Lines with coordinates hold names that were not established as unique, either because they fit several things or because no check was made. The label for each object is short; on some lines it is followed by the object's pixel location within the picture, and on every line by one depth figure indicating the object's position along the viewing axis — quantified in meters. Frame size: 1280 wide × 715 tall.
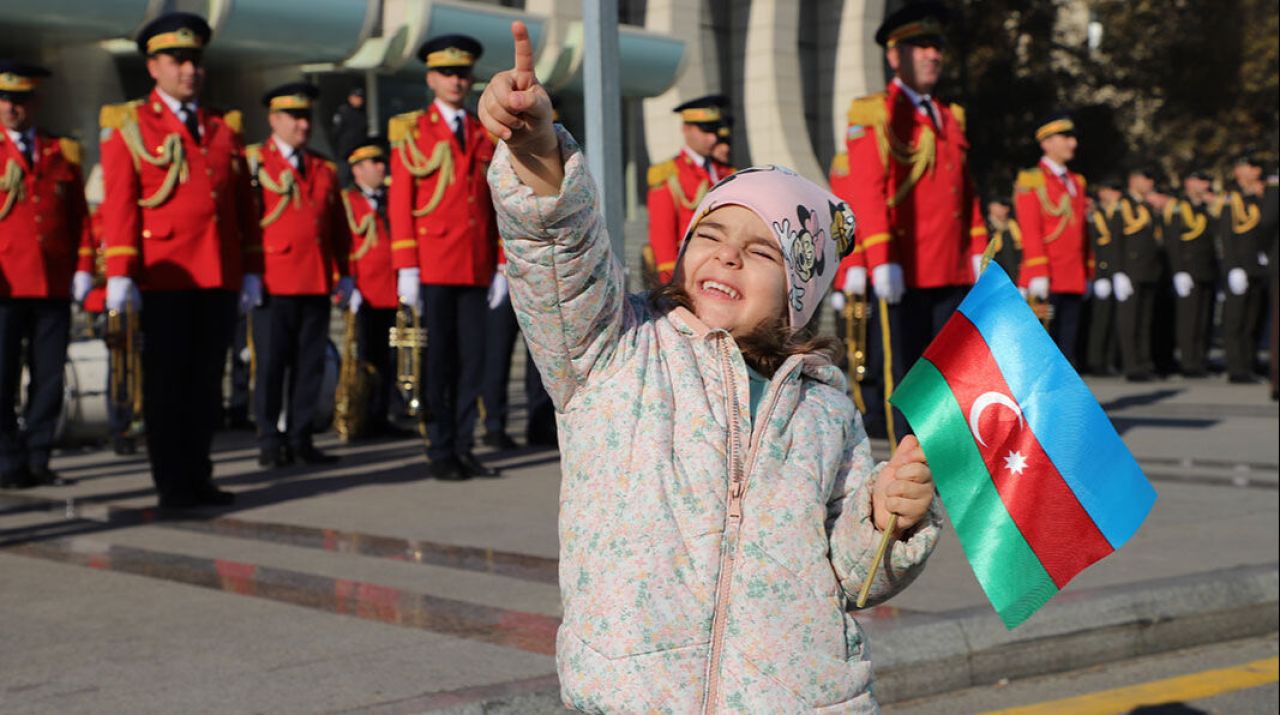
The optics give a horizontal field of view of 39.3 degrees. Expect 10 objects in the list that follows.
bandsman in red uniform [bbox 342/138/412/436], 13.61
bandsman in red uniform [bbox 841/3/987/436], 9.23
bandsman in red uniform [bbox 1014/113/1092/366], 13.44
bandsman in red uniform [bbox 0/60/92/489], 9.97
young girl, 2.74
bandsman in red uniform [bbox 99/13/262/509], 8.38
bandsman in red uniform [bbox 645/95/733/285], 11.50
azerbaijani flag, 2.96
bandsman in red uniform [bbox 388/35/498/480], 9.95
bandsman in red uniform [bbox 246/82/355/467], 11.49
